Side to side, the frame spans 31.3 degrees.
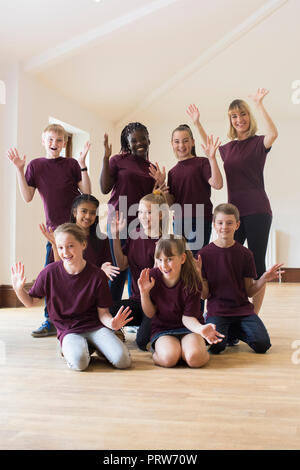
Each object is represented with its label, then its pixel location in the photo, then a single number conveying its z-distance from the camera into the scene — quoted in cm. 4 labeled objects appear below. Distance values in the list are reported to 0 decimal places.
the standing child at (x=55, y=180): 309
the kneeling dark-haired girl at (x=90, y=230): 286
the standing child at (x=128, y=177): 298
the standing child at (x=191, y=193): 300
